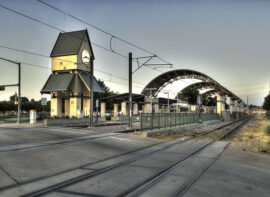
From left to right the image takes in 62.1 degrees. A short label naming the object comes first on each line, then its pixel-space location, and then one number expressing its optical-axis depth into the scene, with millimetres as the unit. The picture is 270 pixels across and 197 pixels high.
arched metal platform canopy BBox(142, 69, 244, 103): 61094
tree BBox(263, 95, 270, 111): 60081
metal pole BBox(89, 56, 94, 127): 21656
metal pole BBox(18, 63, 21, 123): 25628
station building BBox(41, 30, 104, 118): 35000
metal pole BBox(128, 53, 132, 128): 21206
